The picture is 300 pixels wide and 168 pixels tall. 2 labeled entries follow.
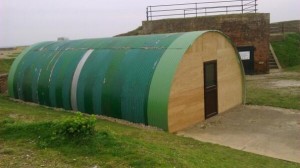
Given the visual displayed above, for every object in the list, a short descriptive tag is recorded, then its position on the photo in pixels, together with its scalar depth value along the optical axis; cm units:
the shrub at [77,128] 754
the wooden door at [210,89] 1252
